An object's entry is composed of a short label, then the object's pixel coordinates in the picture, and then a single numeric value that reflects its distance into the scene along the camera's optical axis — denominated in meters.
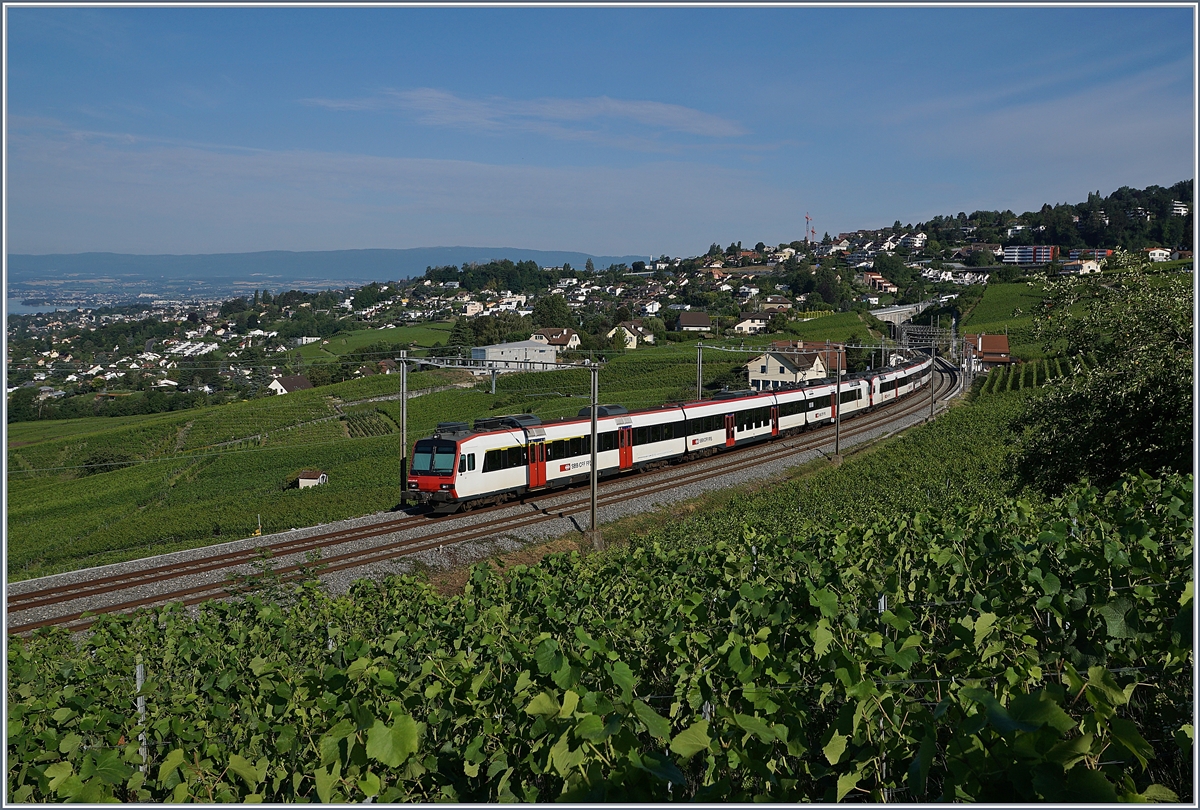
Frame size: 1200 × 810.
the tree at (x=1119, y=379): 14.08
